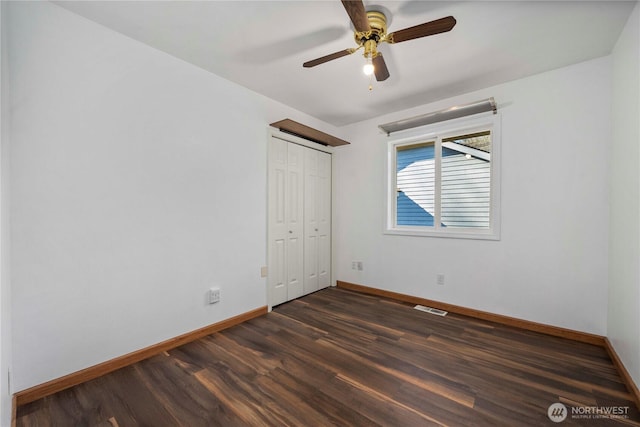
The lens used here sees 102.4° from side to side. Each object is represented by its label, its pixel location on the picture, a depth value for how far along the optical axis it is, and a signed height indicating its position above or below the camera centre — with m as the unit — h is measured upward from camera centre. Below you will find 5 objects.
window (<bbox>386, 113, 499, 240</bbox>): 2.86 +0.40
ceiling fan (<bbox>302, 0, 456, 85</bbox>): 1.42 +1.12
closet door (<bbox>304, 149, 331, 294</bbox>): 3.61 -0.12
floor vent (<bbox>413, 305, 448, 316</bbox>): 2.94 -1.14
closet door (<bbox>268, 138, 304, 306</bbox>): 3.10 -0.11
